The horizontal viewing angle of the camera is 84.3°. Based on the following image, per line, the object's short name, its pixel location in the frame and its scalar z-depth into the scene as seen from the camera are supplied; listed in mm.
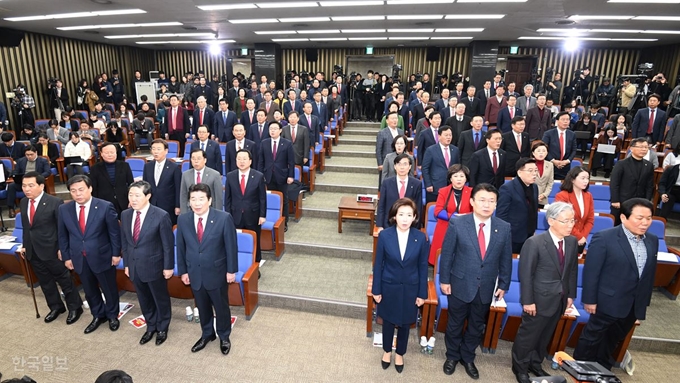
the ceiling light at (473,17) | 7797
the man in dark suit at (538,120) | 6109
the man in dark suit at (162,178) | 4293
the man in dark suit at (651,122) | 6335
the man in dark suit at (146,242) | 3125
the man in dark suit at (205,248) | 3023
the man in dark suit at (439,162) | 4641
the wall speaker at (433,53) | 13672
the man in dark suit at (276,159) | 4953
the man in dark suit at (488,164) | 4422
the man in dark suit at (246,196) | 4066
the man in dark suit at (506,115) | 6344
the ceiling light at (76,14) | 7530
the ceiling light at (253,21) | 8617
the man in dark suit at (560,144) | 5090
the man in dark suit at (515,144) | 5039
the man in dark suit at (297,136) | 5906
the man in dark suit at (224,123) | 7086
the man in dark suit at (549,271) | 2648
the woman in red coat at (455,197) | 3594
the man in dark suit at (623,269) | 2709
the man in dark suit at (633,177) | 4191
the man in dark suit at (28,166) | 5930
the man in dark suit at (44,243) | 3486
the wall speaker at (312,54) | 14493
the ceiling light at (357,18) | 8055
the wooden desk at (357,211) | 5020
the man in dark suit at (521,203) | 3494
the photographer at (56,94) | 11055
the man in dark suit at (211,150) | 5203
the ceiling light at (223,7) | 6922
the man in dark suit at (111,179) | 4367
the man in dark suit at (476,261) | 2730
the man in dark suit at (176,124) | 7305
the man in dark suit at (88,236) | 3293
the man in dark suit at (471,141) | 5121
